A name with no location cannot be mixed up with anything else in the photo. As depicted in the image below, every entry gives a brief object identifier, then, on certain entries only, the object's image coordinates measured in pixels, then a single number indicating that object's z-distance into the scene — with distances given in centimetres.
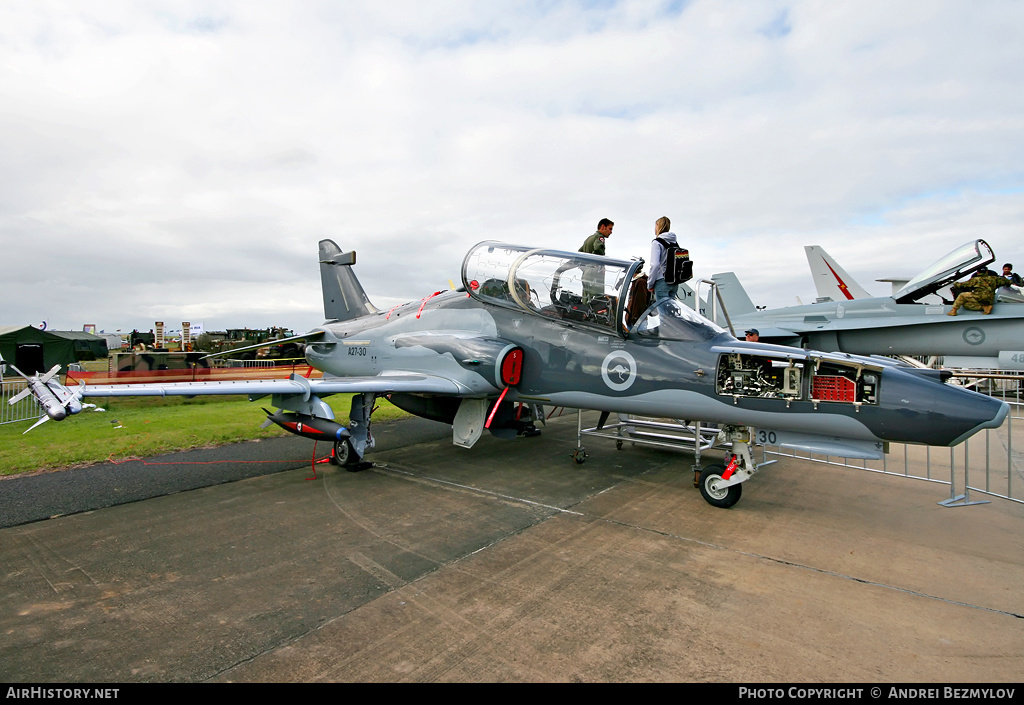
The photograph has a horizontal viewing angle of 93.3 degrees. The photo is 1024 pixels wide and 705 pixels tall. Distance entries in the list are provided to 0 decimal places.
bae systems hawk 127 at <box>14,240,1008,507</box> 426
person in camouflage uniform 1162
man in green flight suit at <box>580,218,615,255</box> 709
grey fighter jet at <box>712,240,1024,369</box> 1074
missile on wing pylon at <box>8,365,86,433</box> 417
